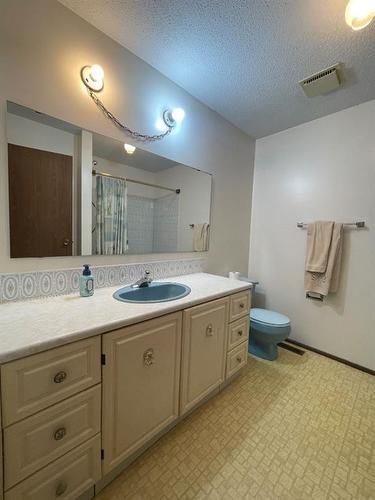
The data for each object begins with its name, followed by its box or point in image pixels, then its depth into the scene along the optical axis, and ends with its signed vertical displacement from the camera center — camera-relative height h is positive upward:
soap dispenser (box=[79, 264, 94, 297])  1.20 -0.28
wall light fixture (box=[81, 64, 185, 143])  1.23 +0.90
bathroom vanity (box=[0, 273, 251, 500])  0.69 -0.63
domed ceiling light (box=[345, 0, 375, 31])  1.00 +1.14
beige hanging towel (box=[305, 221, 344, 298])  1.98 -0.14
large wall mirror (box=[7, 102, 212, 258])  1.07 +0.27
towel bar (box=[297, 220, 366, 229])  1.86 +0.19
